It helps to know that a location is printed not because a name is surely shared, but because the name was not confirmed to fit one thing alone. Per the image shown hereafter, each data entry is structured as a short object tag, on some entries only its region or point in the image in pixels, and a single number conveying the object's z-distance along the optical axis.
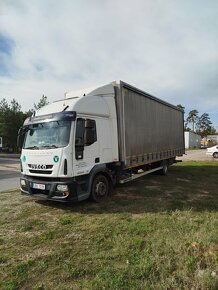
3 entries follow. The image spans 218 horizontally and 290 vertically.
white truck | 5.74
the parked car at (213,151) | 26.27
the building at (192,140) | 62.59
